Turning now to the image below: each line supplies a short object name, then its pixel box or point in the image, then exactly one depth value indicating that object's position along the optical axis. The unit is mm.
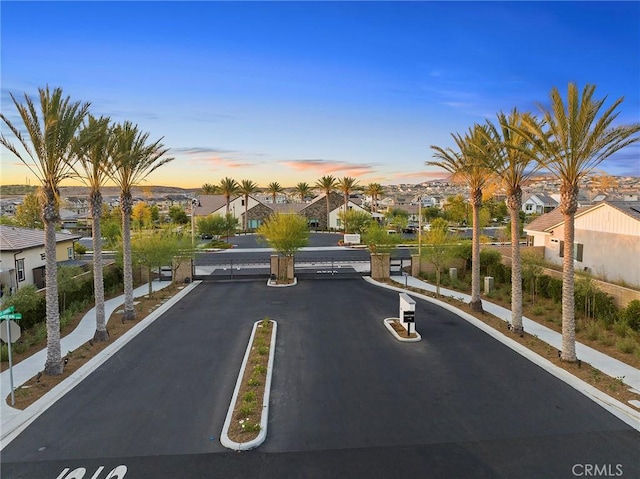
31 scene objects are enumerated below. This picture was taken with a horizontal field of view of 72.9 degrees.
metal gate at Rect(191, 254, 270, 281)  32656
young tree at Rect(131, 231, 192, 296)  25984
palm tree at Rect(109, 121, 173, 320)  18788
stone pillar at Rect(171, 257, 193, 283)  31469
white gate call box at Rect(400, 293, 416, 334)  18000
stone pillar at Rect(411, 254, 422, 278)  33031
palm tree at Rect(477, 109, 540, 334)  18219
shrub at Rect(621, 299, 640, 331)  17359
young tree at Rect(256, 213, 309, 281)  31234
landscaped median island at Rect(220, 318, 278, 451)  9945
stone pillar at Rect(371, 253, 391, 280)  32000
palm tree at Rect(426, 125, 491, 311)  21727
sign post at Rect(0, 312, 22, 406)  11977
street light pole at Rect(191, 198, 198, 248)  30234
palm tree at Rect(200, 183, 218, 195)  106194
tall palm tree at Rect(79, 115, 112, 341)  16666
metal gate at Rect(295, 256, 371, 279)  32938
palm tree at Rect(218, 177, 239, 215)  73062
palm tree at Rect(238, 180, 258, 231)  76638
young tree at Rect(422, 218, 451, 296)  26938
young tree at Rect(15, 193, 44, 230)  60250
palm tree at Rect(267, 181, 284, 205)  90812
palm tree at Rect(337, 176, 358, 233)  75688
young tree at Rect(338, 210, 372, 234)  65500
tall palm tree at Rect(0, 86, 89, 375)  13516
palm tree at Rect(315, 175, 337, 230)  76562
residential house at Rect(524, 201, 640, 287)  24328
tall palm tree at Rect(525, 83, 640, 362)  14141
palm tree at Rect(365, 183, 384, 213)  88269
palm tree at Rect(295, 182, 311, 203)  91331
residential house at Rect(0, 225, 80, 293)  24906
